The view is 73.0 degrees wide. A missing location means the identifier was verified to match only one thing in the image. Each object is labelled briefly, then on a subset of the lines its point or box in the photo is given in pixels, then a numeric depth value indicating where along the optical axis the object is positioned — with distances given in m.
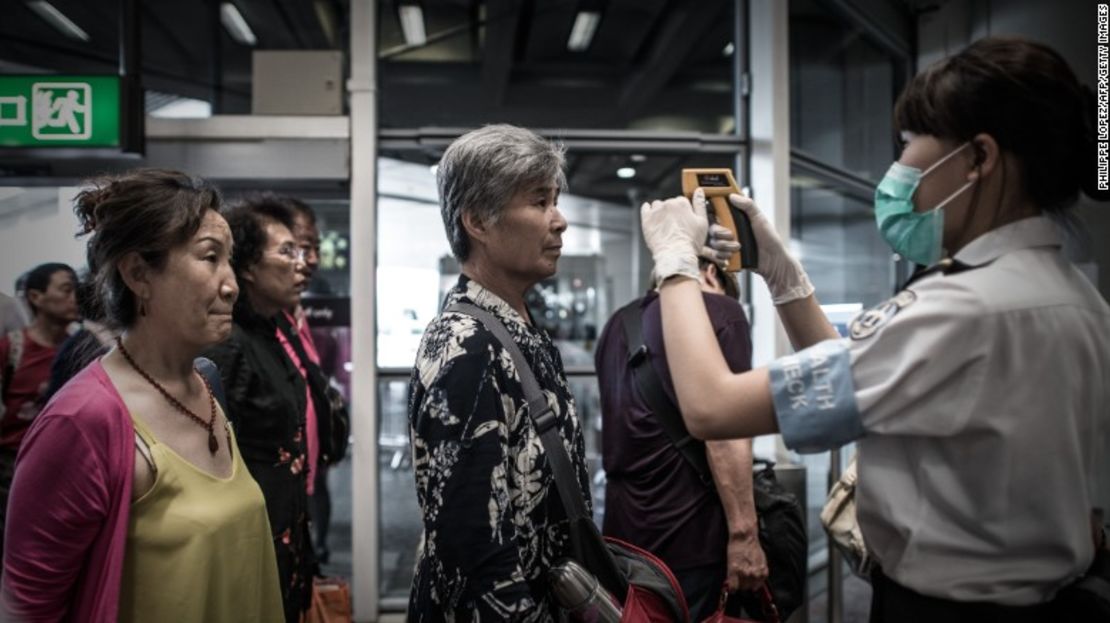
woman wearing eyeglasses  2.13
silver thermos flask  1.32
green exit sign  3.14
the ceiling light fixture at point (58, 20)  3.68
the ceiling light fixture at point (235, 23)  4.02
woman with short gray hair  1.25
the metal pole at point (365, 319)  3.65
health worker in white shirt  1.05
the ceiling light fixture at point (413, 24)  4.00
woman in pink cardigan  1.22
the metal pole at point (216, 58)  3.87
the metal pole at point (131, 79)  3.19
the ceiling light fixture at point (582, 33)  4.19
